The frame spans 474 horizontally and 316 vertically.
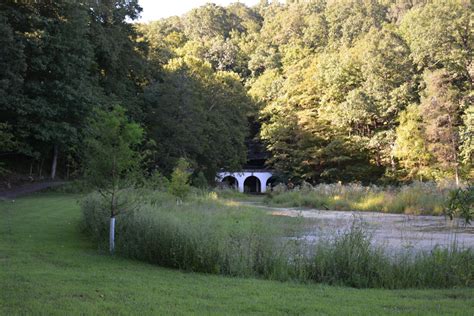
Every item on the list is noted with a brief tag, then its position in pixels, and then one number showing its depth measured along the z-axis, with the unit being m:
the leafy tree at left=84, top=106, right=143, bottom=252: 11.91
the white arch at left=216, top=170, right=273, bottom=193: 61.09
